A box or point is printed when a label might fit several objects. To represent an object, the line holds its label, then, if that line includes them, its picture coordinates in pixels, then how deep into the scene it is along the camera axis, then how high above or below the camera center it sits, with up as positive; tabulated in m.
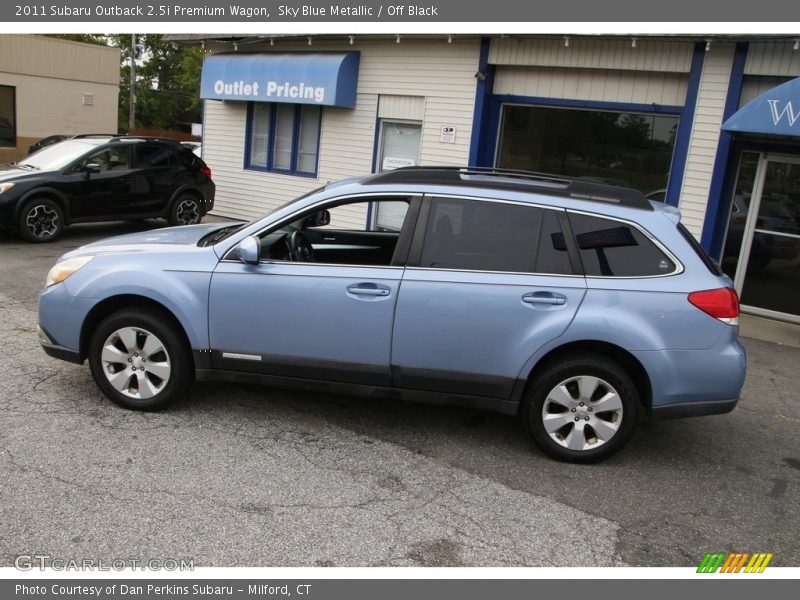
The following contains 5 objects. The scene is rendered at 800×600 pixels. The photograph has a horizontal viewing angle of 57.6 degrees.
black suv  11.04 -1.05
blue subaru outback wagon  4.54 -1.04
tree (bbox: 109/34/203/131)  57.09 +3.53
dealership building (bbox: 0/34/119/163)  26.00 +0.91
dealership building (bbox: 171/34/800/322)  9.39 +0.62
